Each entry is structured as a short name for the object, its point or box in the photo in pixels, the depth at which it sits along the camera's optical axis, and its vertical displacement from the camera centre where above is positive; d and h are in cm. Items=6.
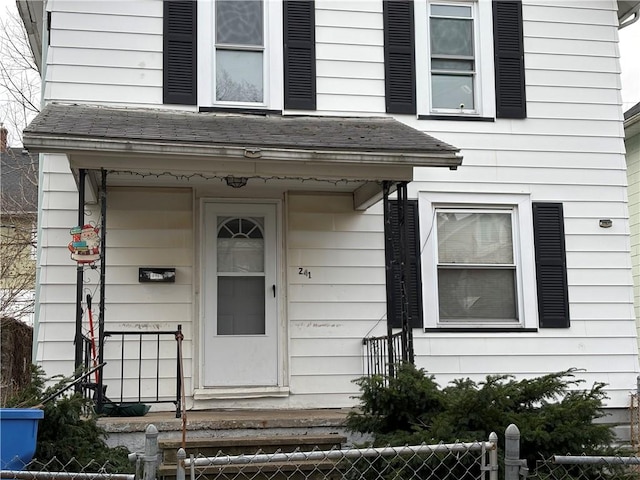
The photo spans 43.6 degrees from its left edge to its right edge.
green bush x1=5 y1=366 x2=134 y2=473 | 522 -52
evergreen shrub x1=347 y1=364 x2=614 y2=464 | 493 -41
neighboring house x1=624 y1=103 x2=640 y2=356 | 1227 +256
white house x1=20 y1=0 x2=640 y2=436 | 788 +157
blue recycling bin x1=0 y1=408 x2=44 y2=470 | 456 -45
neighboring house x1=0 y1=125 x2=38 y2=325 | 1822 +269
